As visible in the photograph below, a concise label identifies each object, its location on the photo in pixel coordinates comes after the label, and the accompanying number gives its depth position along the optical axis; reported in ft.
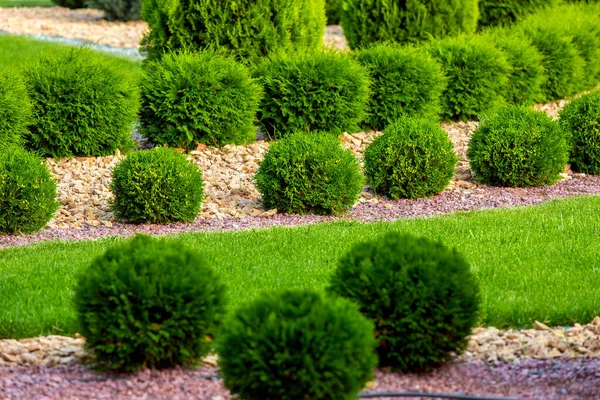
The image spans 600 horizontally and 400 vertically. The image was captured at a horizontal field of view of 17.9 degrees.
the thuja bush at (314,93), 67.23
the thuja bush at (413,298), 28.53
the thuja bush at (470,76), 74.92
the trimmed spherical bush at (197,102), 64.64
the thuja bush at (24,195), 48.83
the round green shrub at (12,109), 58.68
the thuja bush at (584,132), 63.98
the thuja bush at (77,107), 62.04
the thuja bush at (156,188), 50.90
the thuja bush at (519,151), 59.50
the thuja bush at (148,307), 28.22
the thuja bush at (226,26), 73.90
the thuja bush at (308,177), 53.08
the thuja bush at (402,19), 89.27
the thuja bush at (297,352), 24.61
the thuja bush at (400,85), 70.85
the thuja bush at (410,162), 56.65
